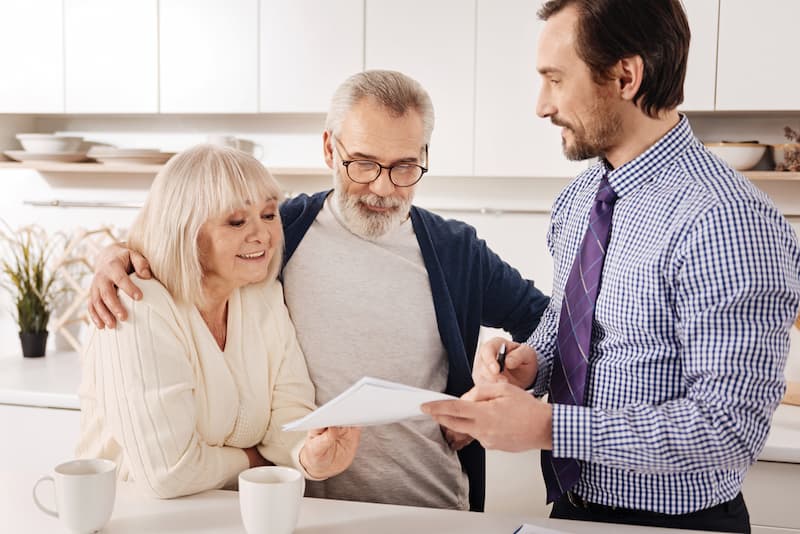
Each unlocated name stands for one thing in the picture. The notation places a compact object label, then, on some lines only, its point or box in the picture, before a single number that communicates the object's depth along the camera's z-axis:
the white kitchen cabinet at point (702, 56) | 2.27
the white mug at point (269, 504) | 1.10
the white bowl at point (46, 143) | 2.88
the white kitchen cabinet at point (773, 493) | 1.98
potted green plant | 2.89
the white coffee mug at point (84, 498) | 1.11
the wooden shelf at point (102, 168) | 2.64
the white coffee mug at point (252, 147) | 2.88
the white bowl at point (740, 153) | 2.38
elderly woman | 1.30
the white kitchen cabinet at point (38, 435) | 2.41
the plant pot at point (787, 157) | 2.36
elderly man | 1.56
